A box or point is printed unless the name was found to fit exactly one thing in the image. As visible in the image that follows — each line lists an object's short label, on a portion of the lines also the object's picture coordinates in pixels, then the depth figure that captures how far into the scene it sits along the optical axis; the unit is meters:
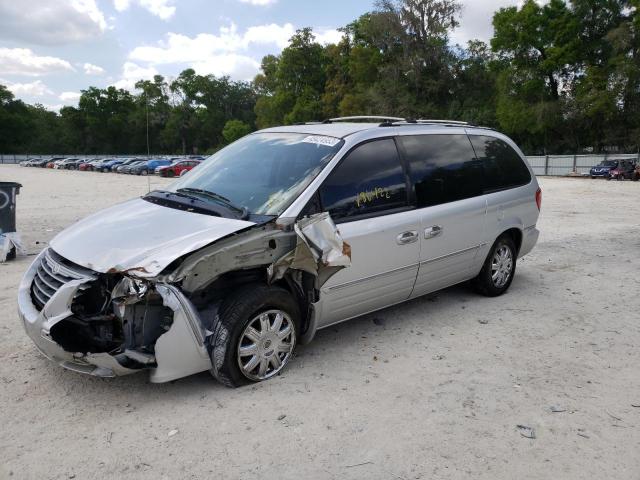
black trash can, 7.55
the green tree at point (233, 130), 85.94
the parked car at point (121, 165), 46.09
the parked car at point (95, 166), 49.73
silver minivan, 3.29
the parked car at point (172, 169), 36.26
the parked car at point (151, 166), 41.13
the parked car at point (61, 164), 55.09
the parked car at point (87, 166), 51.11
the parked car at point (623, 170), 29.64
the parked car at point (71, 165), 54.43
